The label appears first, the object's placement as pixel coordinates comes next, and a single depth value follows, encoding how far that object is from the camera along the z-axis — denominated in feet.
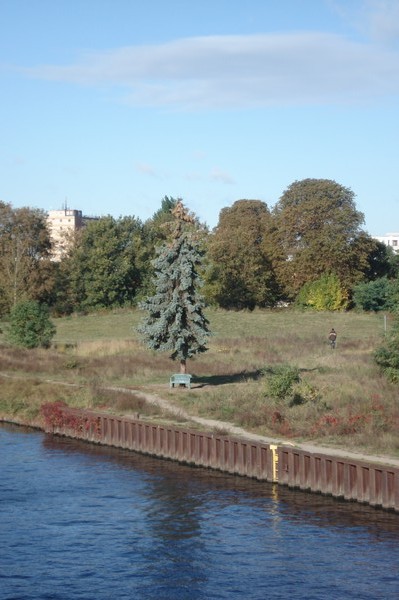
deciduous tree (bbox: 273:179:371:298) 372.99
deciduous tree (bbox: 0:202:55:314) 375.04
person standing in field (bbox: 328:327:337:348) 256.73
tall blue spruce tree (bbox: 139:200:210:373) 189.67
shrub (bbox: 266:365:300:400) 161.89
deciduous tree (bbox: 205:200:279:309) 385.29
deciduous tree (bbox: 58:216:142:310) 397.80
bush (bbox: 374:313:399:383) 170.60
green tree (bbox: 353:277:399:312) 358.84
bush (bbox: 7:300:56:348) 253.65
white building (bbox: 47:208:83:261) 447.79
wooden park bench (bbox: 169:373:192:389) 190.90
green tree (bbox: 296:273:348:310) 365.40
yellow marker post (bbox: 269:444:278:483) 130.31
